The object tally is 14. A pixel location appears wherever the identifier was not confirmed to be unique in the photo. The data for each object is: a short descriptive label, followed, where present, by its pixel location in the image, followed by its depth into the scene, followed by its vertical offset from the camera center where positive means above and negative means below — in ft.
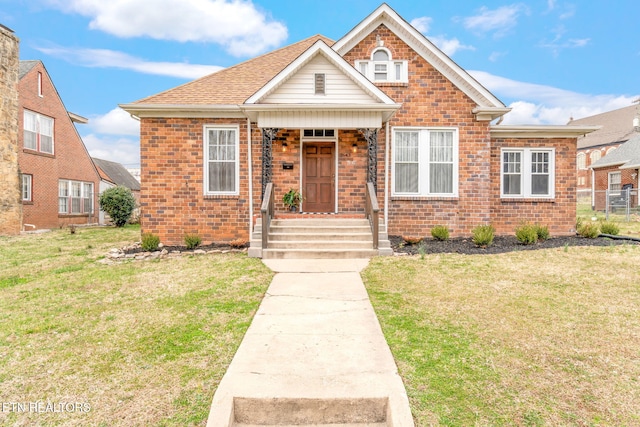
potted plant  37.27 +1.03
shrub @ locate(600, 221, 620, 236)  38.88 -2.02
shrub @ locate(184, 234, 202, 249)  33.76 -3.01
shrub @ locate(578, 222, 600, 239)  36.35 -2.10
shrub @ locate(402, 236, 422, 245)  33.63 -2.84
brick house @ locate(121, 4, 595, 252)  35.96 +5.79
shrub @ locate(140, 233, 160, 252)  32.94 -3.12
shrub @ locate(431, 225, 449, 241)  35.37 -2.29
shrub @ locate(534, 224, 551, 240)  35.12 -2.14
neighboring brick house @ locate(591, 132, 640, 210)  83.15 +9.27
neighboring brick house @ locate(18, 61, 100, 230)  60.90 +9.31
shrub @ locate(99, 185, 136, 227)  70.03 +0.84
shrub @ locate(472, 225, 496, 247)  32.40 -2.36
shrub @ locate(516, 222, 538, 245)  33.42 -2.34
